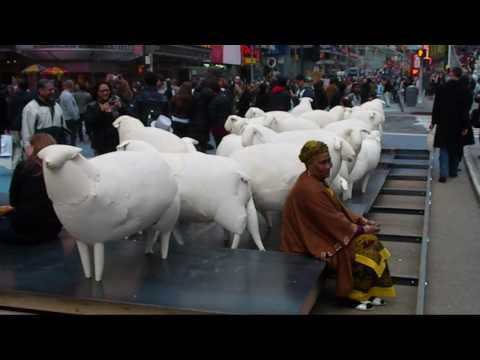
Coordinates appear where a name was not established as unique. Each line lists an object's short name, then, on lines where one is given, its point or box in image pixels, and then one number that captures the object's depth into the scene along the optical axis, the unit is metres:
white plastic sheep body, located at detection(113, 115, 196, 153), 6.24
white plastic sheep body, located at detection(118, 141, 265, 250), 5.48
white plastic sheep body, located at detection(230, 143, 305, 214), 5.89
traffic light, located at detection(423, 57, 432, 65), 33.00
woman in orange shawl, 5.05
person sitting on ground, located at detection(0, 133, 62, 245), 5.61
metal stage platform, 4.43
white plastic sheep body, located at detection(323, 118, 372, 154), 7.26
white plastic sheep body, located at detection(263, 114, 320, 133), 8.20
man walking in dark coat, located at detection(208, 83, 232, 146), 9.91
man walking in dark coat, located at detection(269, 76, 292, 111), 11.35
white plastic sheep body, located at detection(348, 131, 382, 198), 8.26
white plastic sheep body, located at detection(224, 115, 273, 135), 7.84
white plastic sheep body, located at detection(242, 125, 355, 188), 6.35
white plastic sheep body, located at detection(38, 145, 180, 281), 4.43
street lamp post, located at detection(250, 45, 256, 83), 24.45
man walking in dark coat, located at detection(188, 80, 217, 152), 9.98
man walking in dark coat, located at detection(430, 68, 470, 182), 9.76
